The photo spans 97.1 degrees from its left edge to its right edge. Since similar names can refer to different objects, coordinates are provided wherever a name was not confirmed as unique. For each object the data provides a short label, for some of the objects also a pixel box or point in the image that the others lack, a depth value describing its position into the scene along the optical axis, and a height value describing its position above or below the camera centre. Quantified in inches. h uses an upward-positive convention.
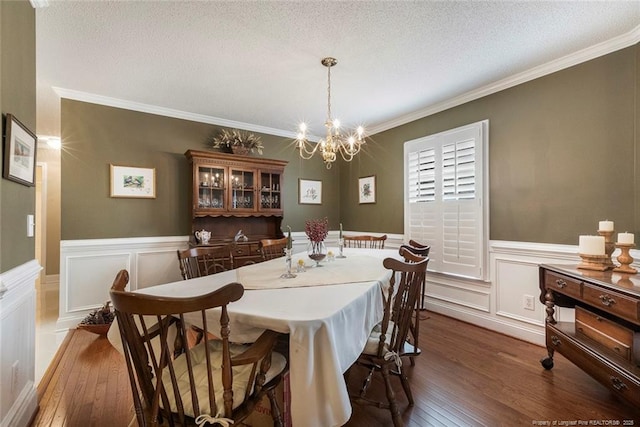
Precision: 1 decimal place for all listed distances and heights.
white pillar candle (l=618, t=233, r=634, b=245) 75.1 -6.7
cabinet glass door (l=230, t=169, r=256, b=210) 151.1 +14.6
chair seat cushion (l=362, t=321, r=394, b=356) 59.6 -27.8
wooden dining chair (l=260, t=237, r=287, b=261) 110.2 -13.1
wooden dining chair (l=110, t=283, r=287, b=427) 36.8 -23.8
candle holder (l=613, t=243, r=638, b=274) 74.4 -12.2
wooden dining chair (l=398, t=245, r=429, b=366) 77.2 -24.3
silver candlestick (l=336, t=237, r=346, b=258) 108.4 -12.9
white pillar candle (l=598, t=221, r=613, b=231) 79.2 -3.2
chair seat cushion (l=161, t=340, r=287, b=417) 41.9 -26.7
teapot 140.3 -9.9
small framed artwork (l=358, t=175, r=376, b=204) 175.6 +16.5
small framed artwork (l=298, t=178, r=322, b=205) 185.9 +16.0
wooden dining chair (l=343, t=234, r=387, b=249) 144.5 -15.9
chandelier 96.6 +27.5
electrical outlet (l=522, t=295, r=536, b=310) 106.2 -33.4
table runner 69.1 -16.2
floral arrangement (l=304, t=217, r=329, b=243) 90.8 -5.3
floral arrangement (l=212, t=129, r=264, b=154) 152.4 +41.2
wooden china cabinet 140.5 +9.7
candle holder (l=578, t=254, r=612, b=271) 77.9 -13.6
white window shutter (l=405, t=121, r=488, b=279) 121.3 +8.0
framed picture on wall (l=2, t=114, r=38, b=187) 57.1 +14.2
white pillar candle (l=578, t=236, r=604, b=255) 77.9 -8.7
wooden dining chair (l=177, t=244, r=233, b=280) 82.8 -12.9
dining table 42.7 -17.9
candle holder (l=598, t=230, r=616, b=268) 78.9 -9.2
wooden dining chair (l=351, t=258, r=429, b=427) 58.1 -25.0
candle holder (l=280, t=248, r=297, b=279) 74.8 -14.8
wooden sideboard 61.4 -28.1
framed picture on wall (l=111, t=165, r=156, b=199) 131.0 +16.5
